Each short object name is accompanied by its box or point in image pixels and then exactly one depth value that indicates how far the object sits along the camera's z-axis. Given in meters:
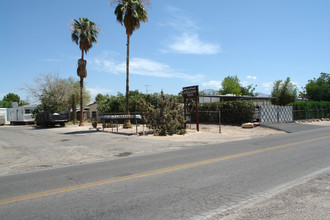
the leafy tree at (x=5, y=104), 92.68
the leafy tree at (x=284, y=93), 40.97
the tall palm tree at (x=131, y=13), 22.94
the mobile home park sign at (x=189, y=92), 20.53
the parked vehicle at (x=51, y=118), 30.01
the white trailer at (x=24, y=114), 38.66
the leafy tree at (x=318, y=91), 61.31
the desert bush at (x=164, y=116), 18.64
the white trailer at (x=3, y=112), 50.94
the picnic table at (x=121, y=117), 18.48
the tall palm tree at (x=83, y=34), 28.68
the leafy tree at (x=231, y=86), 69.81
